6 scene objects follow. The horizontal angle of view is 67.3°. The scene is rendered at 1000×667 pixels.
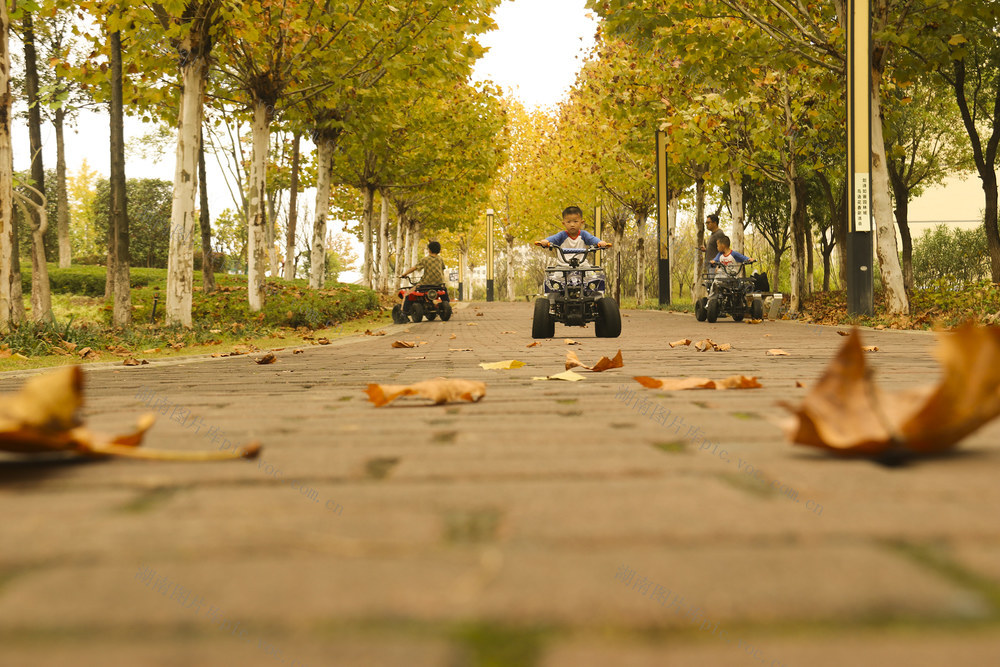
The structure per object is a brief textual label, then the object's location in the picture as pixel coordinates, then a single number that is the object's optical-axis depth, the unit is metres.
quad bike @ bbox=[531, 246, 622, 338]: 9.27
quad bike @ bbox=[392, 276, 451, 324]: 16.98
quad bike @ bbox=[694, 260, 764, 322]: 14.19
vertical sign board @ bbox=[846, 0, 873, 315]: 11.88
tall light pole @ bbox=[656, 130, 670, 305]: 22.69
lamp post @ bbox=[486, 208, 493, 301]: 42.91
